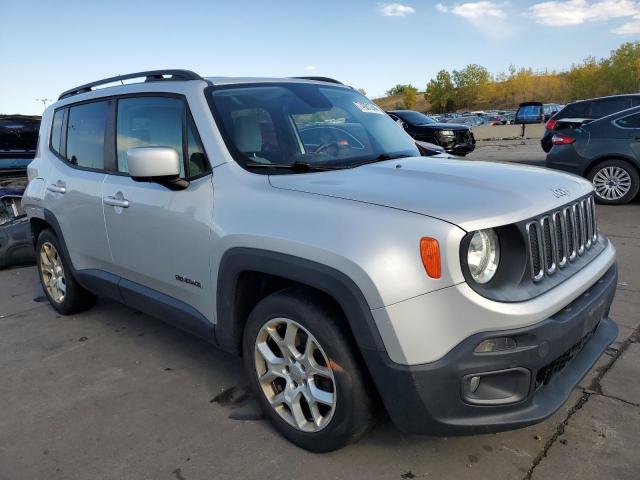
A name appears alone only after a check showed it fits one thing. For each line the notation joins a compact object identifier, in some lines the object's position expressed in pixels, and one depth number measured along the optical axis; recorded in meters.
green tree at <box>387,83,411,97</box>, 143.65
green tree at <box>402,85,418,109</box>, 124.59
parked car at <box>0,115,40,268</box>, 6.59
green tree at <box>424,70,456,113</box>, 116.00
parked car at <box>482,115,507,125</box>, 44.69
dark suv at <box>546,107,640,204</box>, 8.03
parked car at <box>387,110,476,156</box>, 13.98
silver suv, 2.06
